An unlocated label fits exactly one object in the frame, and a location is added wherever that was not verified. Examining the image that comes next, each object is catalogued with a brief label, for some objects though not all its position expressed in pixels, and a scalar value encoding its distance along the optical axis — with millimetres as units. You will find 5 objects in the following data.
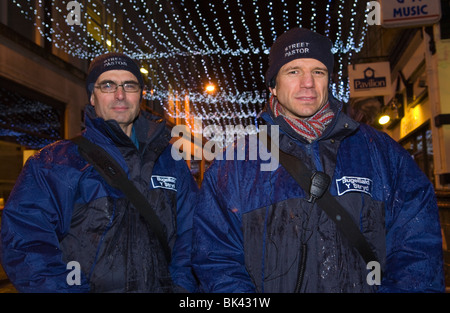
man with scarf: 2012
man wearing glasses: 2225
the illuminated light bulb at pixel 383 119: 13594
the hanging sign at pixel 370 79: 12555
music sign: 8219
